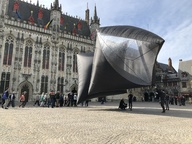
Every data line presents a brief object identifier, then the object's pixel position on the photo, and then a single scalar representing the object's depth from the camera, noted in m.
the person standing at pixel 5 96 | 15.62
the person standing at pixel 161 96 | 13.18
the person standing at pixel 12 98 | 16.55
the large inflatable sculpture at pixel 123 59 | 13.41
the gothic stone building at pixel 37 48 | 30.77
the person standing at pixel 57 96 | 19.32
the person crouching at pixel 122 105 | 15.80
